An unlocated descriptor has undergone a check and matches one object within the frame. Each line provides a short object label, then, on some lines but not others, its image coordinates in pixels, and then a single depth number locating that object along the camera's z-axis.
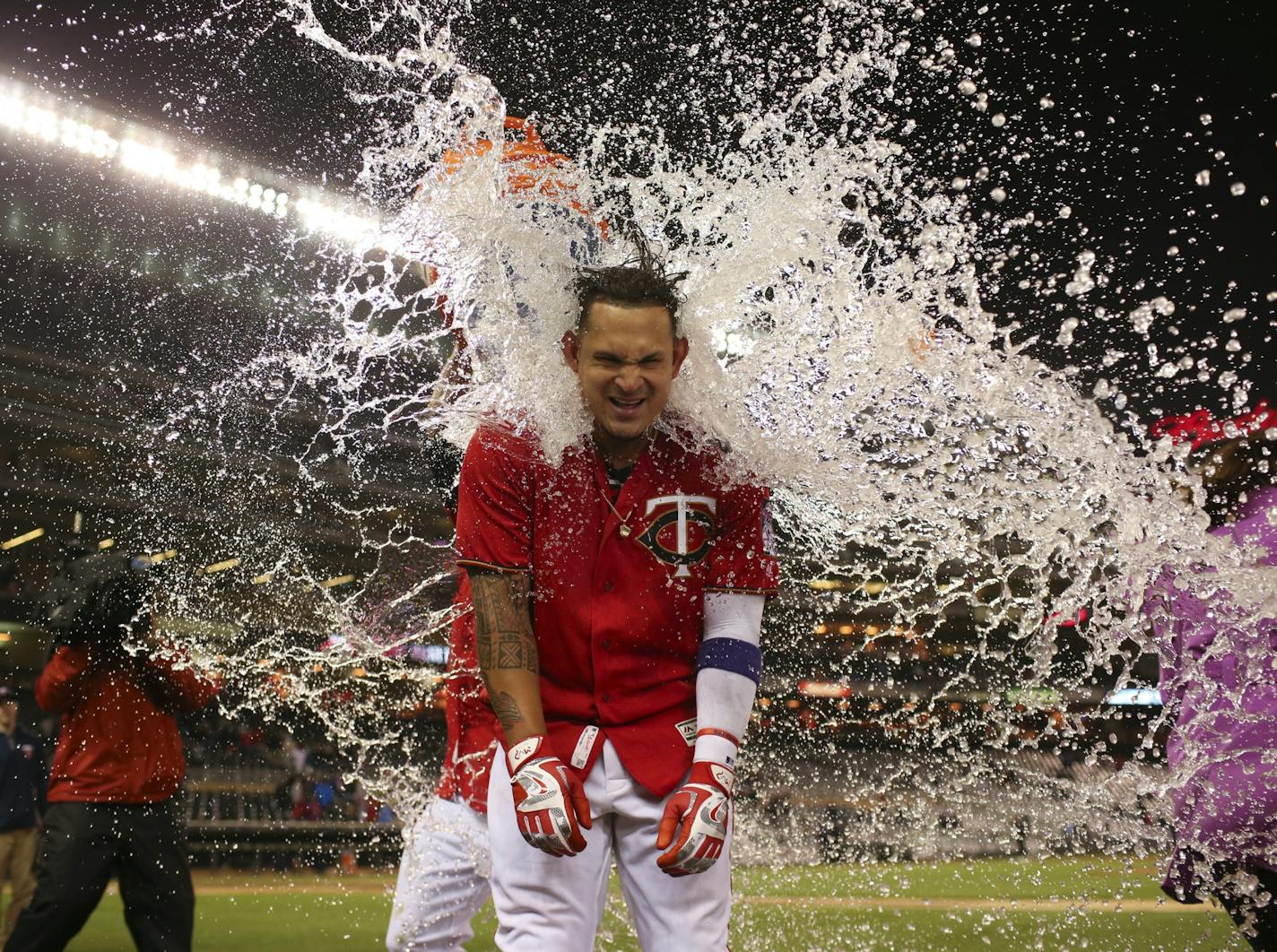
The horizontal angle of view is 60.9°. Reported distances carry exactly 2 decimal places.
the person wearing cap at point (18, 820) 7.18
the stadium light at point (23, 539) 20.17
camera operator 4.32
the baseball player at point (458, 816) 3.33
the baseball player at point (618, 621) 2.44
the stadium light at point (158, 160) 17.92
